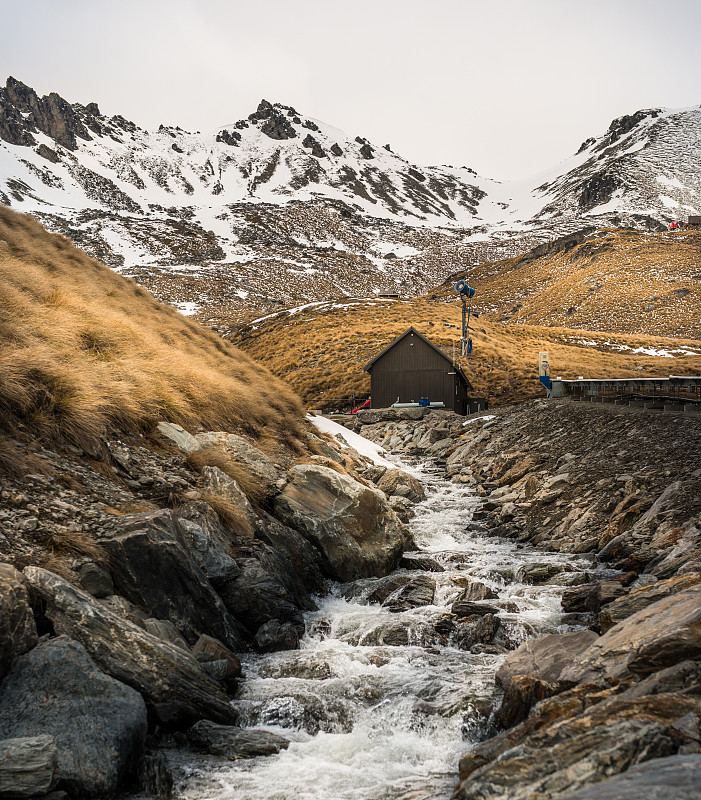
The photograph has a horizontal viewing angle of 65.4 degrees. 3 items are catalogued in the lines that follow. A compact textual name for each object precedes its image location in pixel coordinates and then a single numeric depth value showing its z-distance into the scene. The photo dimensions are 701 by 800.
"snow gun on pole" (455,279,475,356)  46.03
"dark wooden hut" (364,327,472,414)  44.12
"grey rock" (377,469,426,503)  18.81
